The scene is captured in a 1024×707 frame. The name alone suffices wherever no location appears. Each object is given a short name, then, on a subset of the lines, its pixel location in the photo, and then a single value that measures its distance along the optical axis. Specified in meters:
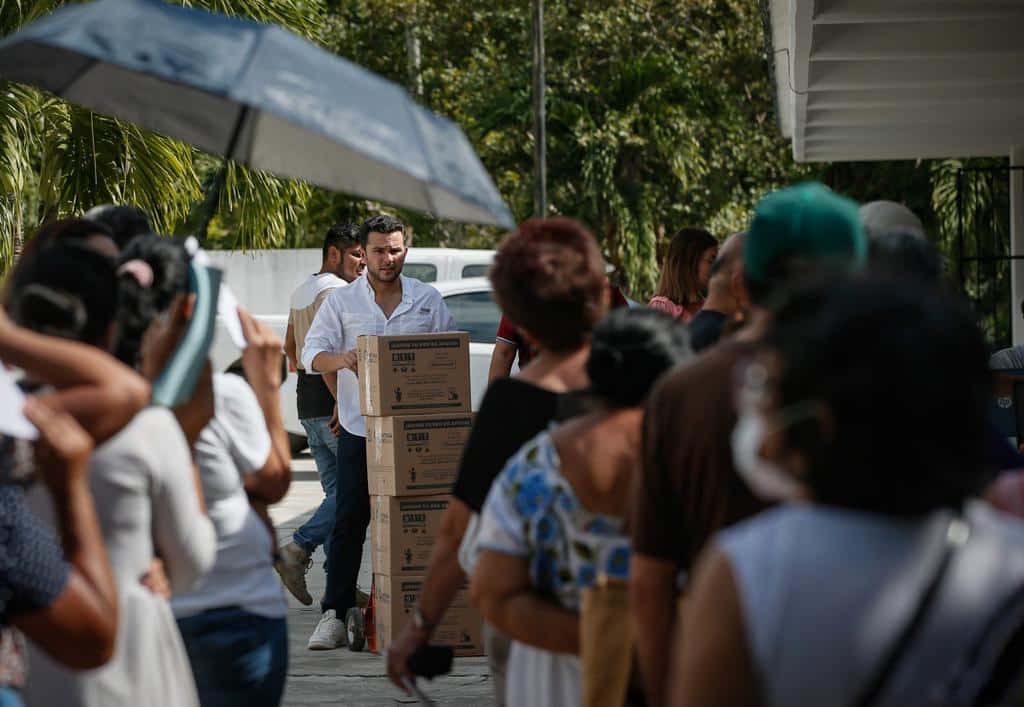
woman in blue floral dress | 5.79
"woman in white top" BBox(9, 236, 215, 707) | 5.37
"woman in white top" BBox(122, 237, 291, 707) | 6.87
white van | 41.22
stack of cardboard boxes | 13.55
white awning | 17.20
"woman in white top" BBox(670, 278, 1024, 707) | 3.47
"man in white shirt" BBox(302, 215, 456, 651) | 14.43
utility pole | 48.79
